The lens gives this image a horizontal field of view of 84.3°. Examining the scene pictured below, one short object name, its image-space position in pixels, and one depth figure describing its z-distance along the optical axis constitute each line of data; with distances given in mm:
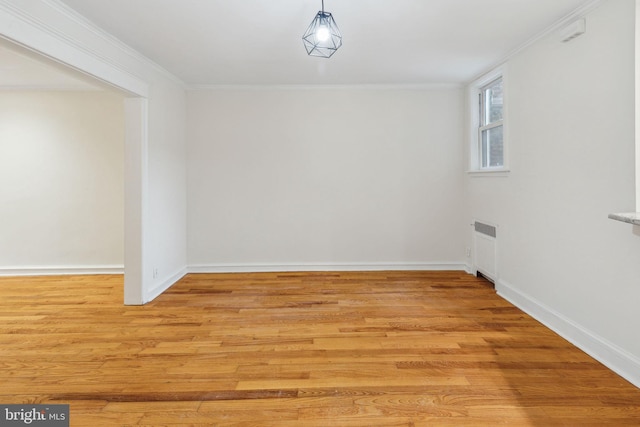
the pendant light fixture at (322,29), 2148
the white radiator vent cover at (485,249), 4051
